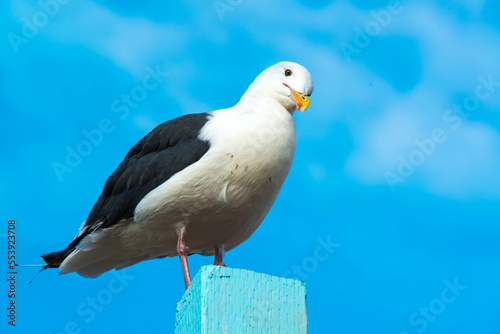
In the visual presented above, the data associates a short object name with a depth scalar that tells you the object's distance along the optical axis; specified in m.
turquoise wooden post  6.85
